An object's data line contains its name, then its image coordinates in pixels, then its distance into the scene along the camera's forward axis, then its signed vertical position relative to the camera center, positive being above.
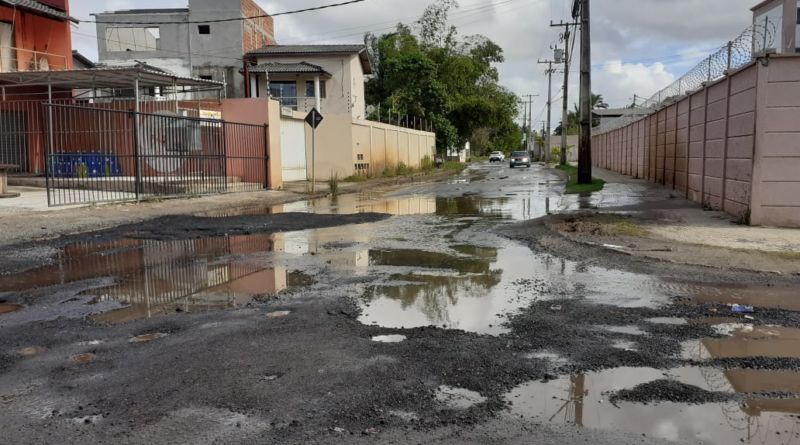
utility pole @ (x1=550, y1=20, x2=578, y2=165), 47.34 +4.54
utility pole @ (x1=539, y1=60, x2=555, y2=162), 63.50 +6.77
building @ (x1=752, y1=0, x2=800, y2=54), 11.15 +2.32
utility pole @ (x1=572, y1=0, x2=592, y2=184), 23.25 +3.04
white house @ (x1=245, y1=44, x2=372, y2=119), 41.78 +5.49
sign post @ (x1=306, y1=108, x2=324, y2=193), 21.77 +1.48
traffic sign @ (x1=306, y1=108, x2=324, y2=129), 21.77 +1.48
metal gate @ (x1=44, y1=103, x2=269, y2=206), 17.69 +0.15
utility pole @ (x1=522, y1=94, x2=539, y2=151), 103.00 +5.85
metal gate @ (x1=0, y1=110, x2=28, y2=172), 23.34 +0.81
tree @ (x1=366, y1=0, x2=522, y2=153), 48.84 +6.73
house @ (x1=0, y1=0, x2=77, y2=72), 24.77 +5.31
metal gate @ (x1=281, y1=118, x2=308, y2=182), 27.81 +0.54
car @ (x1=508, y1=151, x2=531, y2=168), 58.00 -0.04
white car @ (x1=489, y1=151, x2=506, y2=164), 87.31 +0.37
